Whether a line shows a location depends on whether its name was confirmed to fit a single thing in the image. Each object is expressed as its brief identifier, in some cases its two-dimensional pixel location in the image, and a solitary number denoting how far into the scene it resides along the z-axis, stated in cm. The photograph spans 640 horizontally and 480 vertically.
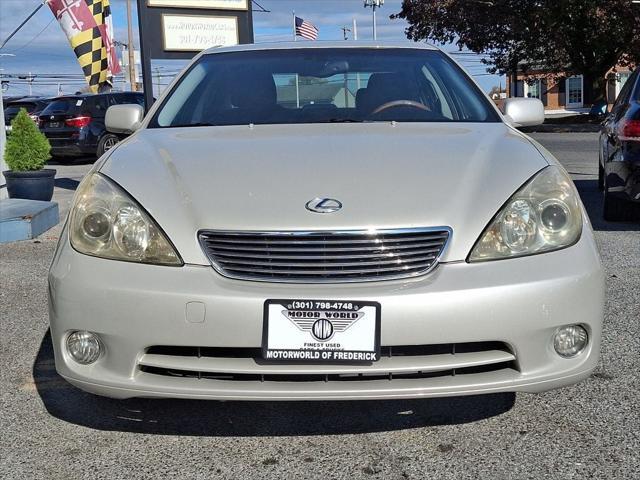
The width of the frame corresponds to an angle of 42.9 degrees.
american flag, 2850
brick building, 5397
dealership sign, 1035
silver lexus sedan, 244
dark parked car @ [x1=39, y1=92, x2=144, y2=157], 1628
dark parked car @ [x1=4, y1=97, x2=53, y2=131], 2159
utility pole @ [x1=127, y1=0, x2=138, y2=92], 3685
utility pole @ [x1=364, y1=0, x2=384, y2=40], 4065
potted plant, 908
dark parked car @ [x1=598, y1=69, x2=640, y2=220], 632
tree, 2702
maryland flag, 1359
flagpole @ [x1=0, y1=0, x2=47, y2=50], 1592
